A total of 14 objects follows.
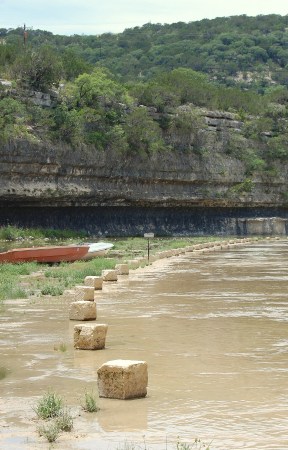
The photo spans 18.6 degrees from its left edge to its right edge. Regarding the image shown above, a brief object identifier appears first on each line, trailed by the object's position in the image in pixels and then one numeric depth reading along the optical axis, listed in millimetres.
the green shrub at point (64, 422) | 9242
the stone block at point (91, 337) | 14625
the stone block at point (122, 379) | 10602
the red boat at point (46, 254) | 37656
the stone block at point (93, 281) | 25906
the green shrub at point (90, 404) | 10055
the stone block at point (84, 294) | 20797
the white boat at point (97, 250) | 41700
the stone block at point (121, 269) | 32375
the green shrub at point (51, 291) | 24828
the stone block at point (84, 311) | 18422
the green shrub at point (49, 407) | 9727
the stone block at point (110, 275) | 29484
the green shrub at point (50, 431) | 8828
